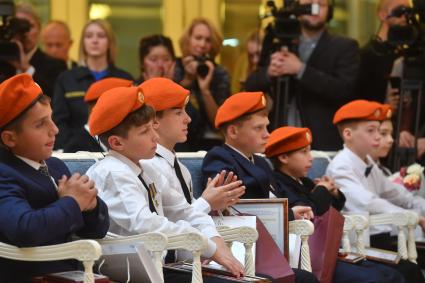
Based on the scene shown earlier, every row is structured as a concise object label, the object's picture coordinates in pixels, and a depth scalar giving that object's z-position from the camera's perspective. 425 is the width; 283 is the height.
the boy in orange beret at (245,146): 11.10
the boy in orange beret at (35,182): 8.13
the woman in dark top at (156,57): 15.07
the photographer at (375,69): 15.43
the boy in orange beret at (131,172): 8.97
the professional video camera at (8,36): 13.81
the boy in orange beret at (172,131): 10.03
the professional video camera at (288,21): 14.51
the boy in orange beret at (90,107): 12.38
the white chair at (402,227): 12.00
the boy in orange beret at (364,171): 12.87
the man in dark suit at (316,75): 14.63
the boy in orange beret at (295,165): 11.96
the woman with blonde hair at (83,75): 14.25
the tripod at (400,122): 14.82
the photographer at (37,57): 14.99
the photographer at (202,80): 14.79
